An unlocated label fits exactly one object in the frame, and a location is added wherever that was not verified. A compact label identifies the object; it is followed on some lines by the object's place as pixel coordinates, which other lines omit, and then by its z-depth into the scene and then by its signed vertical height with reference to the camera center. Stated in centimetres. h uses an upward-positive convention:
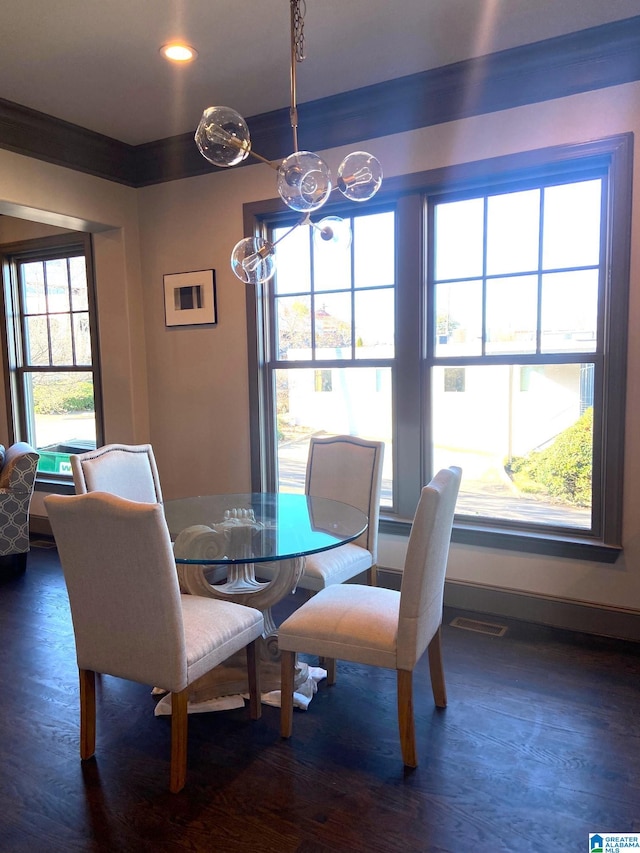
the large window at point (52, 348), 483 +20
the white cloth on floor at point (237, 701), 250 -137
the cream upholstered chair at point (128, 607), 192 -77
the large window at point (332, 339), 364 +17
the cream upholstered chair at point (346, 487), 292 -65
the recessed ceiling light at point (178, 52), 282 +147
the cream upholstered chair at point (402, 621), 207 -92
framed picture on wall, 409 +48
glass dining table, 229 -67
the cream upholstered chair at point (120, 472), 298 -52
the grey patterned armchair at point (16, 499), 409 -84
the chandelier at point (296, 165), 192 +67
